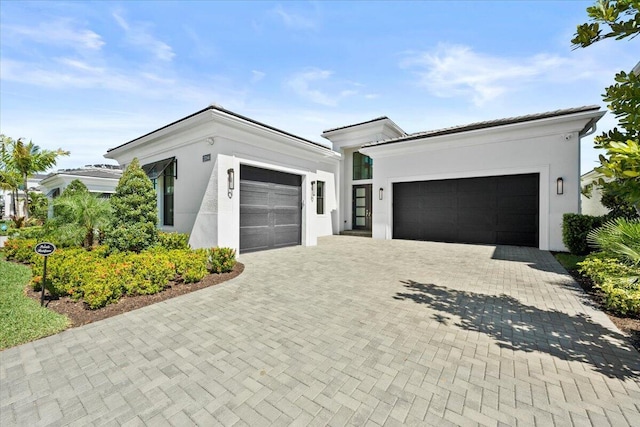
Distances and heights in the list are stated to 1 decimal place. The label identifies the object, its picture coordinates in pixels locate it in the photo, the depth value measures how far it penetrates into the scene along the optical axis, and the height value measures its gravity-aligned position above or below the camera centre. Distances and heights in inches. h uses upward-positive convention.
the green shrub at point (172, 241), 319.6 -38.4
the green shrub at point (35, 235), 394.2 -41.4
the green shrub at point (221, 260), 263.3 -50.3
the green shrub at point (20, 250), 343.0 -55.3
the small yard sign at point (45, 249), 176.6 -27.1
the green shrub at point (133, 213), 284.8 -3.7
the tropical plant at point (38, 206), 865.2 +11.7
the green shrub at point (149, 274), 200.1 -52.1
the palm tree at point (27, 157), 652.7 +135.5
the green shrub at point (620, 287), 145.7 -47.8
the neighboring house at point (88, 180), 764.6 +90.0
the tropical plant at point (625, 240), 150.9 -18.0
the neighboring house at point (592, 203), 647.3 +24.6
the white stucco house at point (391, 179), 358.9 +53.2
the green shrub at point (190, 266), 231.6 -51.0
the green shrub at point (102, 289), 174.7 -55.3
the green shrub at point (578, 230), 338.6 -23.4
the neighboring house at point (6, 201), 1249.9 +43.3
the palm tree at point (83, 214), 331.3 -5.7
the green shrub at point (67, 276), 193.5 -51.2
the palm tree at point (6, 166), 658.2 +109.9
